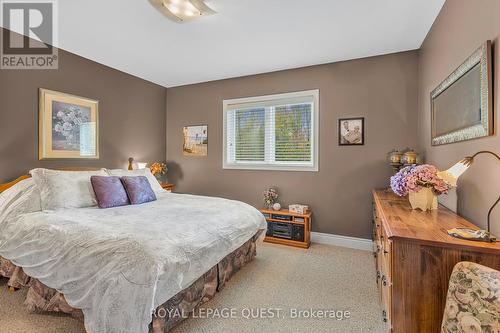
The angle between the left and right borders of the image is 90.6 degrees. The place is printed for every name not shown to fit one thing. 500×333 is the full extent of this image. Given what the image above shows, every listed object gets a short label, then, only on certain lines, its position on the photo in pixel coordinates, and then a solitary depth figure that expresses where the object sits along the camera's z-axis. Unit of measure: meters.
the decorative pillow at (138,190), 2.84
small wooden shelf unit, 3.45
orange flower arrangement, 4.25
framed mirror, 1.41
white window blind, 3.73
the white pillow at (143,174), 3.18
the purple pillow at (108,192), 2.60
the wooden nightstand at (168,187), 4.18
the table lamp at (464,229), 1.18
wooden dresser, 1.13
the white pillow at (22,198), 2.29
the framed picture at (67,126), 3.01
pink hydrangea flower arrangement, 1.70
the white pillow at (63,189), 2.40
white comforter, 1.40
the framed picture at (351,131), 3.38
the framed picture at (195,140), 4.48
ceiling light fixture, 2.15
